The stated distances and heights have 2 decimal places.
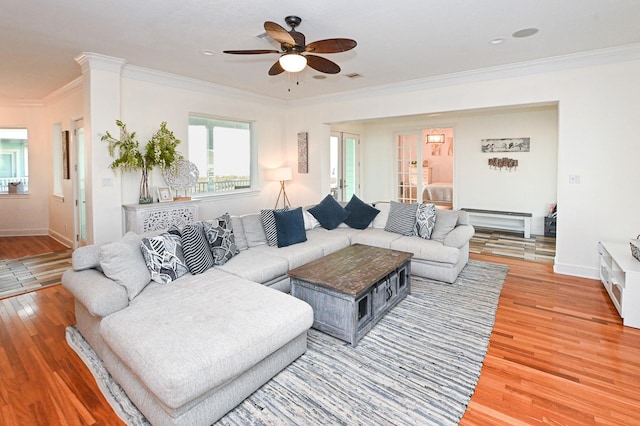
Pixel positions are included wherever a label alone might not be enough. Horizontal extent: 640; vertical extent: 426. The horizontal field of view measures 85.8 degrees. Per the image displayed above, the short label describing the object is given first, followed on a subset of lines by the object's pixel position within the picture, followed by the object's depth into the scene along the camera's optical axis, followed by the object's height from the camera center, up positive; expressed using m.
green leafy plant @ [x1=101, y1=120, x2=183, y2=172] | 4.47 +0.59
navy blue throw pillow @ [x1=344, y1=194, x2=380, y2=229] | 5.16 -0.31
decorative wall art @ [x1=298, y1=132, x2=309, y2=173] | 6.98 +0.86
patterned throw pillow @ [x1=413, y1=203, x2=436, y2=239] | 4.57 -0.37
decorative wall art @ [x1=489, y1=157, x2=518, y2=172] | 7.13 +0.63
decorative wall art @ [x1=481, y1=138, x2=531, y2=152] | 6.99 +1.02
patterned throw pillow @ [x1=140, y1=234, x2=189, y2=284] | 2.86 -0.54
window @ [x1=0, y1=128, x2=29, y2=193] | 7.27 +0.73
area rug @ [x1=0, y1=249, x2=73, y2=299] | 4.15 -1.07
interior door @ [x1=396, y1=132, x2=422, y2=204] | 8.41 +0.68
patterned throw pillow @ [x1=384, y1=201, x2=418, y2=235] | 4.78 -0.36
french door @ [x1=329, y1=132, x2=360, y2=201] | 7.89 +0.70
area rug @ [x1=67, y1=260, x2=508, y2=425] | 2.01 -1.25
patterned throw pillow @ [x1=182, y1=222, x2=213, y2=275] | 3.08 -0.51
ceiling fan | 2.84 +1.29
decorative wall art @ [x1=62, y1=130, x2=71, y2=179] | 5.96 +0.70
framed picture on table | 4.93 +0.00
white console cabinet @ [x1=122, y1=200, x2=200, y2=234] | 4.48 -0.29
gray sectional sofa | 1.79 -0.82
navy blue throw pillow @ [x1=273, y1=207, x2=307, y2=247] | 4.15 -0.41
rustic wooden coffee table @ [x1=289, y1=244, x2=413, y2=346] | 2.79 -0.84
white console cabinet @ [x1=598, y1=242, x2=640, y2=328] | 3.04 -0.83
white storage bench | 6.76 -0.56
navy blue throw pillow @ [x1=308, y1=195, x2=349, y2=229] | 5.14 -0.29
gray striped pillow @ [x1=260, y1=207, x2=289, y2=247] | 4.15 -0.39
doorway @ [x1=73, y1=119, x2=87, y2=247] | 5.70 +0.21
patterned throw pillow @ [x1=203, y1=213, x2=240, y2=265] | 3.37 -0.46
